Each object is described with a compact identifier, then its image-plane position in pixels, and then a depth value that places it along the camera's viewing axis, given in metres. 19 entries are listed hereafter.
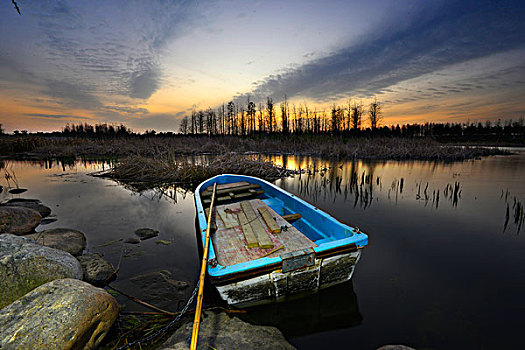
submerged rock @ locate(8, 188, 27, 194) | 9.18
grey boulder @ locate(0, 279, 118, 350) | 1.87
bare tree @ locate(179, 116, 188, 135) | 65.34
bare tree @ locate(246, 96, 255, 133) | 49.93
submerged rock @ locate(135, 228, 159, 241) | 5.20
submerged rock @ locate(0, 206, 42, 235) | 4.90
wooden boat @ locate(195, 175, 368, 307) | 2.54
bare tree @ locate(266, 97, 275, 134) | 49.19
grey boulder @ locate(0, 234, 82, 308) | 2.45
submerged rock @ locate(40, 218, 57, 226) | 5.86
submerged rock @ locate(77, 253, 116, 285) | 3.45
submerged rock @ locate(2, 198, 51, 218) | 6.64
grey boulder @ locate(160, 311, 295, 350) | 2.16
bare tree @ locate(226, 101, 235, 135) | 56.69
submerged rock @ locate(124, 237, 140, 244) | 4.89
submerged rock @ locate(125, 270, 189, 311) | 3.08
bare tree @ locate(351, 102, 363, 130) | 44.04
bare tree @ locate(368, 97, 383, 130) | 45.70
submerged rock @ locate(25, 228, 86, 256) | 4.21
